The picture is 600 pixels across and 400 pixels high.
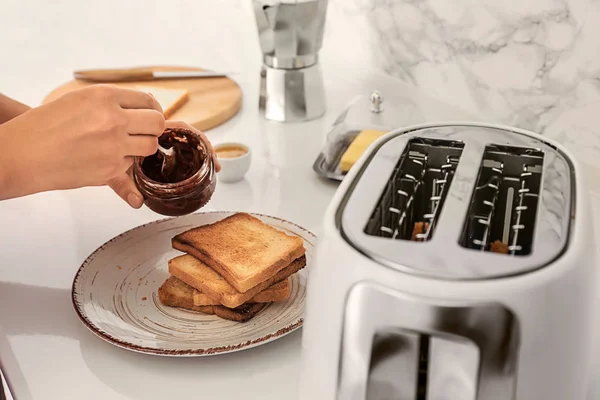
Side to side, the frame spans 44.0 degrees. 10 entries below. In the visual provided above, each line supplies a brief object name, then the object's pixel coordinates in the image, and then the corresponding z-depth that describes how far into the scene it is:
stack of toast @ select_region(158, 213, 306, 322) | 0.86
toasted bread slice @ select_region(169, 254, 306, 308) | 0.85
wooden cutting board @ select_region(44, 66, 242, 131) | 1.48
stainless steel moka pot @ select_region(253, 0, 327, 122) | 1.40
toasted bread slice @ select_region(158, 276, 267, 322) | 0.86
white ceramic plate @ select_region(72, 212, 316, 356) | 0.80
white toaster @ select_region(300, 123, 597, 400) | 0.49
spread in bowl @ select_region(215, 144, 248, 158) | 1.27
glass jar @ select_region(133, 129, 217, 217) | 1.01
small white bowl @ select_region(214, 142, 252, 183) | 1.21
